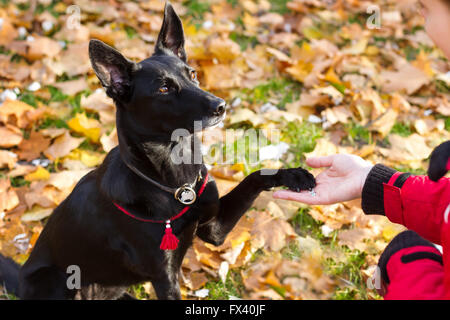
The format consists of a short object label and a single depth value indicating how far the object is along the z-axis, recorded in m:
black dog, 2.26
